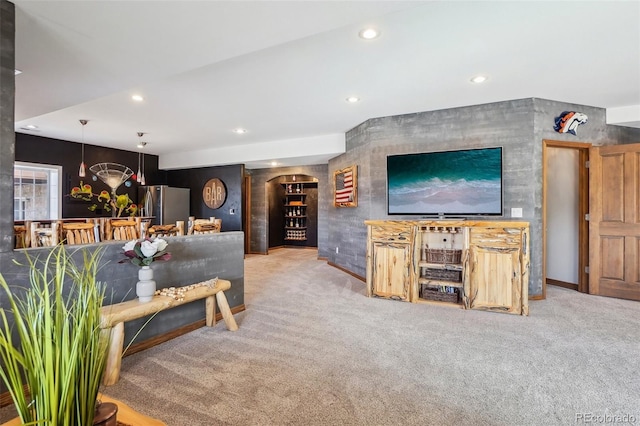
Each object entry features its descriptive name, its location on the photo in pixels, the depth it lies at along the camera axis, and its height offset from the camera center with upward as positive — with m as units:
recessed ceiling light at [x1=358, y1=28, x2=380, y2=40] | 2.50 +1.43
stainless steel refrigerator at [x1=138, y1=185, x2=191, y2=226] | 7.09 +0.23
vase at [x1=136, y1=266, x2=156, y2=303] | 2.48 -0.57
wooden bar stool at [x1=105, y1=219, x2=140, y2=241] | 4.45 -0.23
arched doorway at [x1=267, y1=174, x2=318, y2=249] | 9.30 +0.05
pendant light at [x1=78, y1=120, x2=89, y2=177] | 4.82 +1.41
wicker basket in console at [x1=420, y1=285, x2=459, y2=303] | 3.93 -1.00
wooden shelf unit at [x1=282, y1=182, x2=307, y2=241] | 9.62 +0.05
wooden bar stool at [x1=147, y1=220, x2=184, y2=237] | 4.40 -0.24
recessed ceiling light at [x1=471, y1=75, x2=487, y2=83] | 3.38 +1.44
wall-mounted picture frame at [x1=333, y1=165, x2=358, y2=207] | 5.27 +0.47
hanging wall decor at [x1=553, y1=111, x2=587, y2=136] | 4.18 +1.22
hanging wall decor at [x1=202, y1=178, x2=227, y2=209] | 7.60 +0.48
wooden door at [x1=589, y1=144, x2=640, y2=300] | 4.16 -0.09
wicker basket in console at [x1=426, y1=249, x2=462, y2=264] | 3.98 -0.52
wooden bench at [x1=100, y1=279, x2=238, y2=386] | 2.15 -0.72
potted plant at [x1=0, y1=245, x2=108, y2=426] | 0.83 -0.39
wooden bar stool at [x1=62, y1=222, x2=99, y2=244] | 3.82 -0.24
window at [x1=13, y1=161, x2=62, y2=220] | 5.66 +0.39
